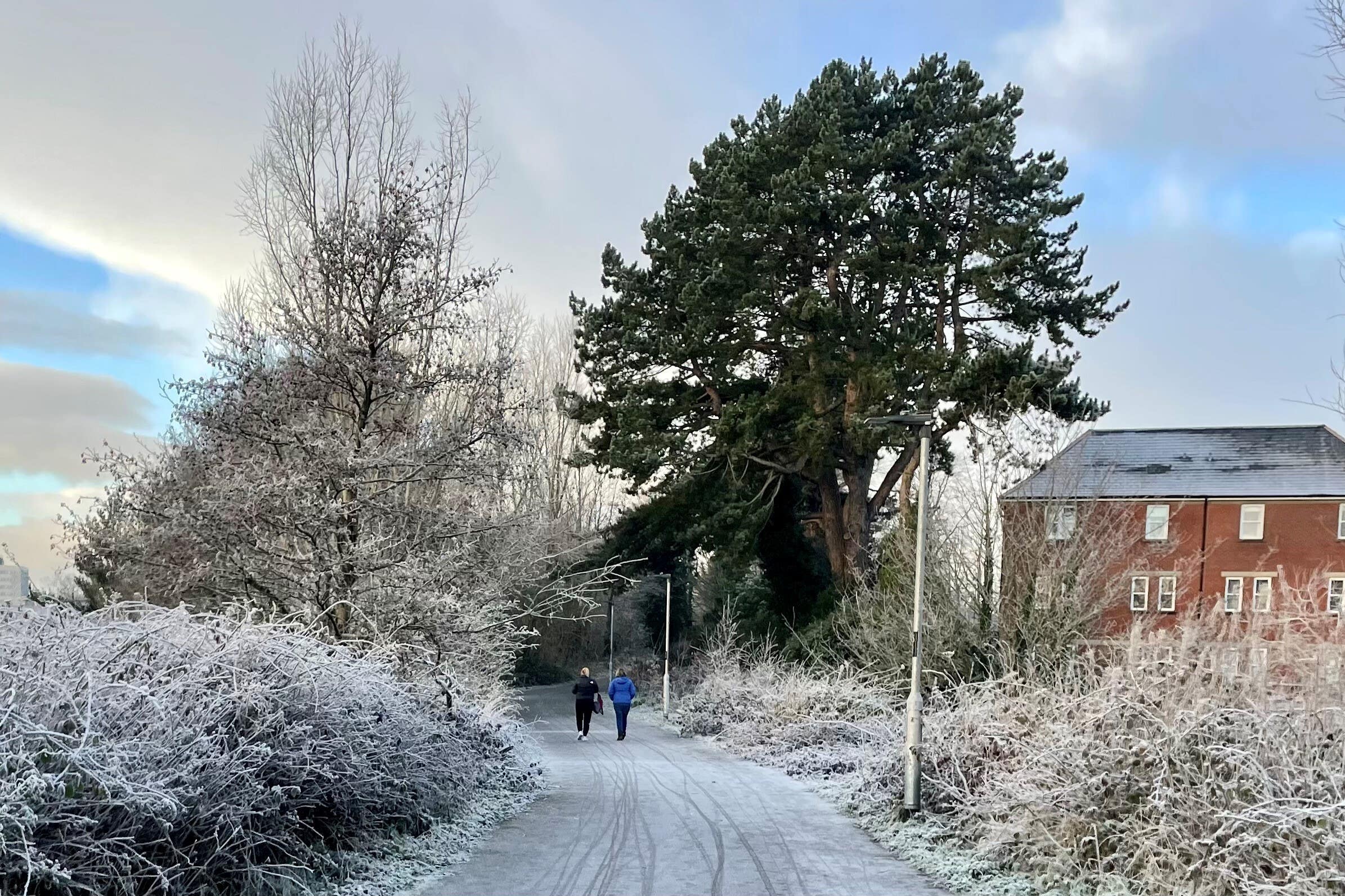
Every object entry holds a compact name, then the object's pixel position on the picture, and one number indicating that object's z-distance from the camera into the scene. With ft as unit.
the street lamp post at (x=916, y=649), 43.06
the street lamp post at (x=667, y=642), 111.04
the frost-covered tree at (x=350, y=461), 44.60
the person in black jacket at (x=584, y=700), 82.99
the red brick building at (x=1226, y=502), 118.32
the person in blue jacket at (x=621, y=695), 82.58
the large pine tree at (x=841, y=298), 89.92
